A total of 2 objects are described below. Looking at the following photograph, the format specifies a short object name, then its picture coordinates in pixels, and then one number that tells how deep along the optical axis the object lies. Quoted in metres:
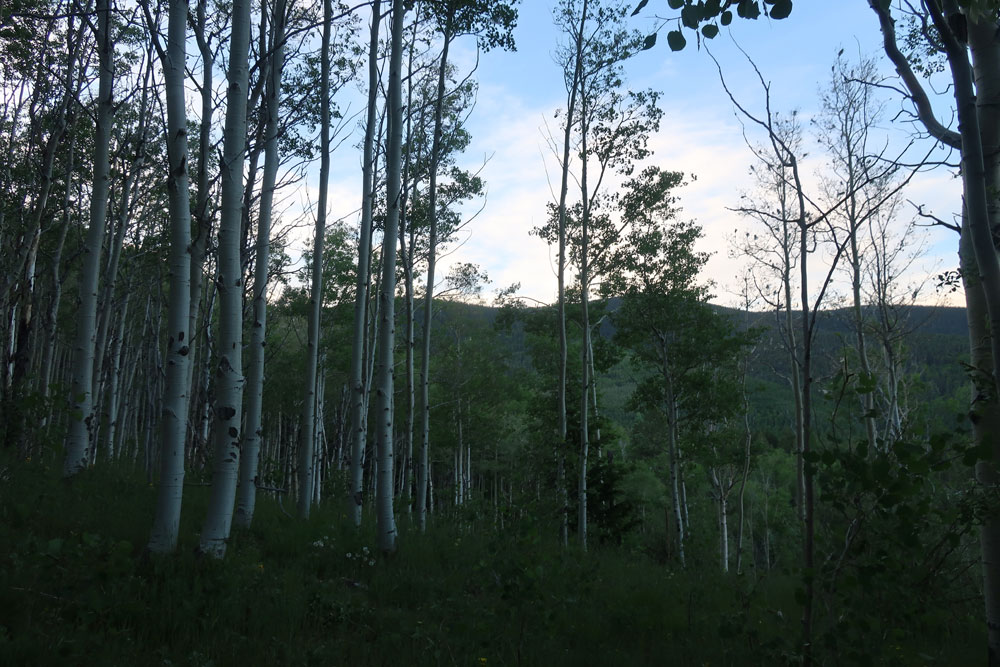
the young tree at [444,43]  8.92
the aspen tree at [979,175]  2.98
